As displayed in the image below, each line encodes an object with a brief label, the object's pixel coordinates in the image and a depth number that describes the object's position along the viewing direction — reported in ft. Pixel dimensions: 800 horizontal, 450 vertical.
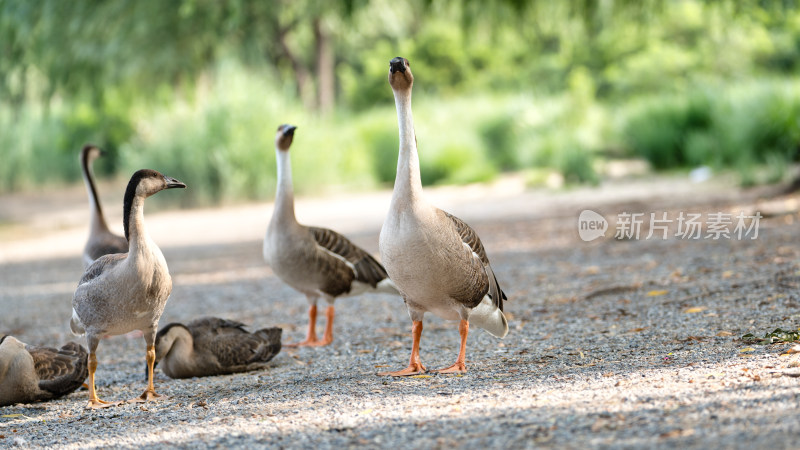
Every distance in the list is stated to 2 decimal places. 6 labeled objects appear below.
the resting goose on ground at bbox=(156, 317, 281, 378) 38.63
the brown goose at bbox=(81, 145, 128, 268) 47.98
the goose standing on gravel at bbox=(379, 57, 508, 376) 33.30
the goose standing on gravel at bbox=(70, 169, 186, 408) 33.11
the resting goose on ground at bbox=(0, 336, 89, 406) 35.32
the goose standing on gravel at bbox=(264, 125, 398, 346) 44.52
